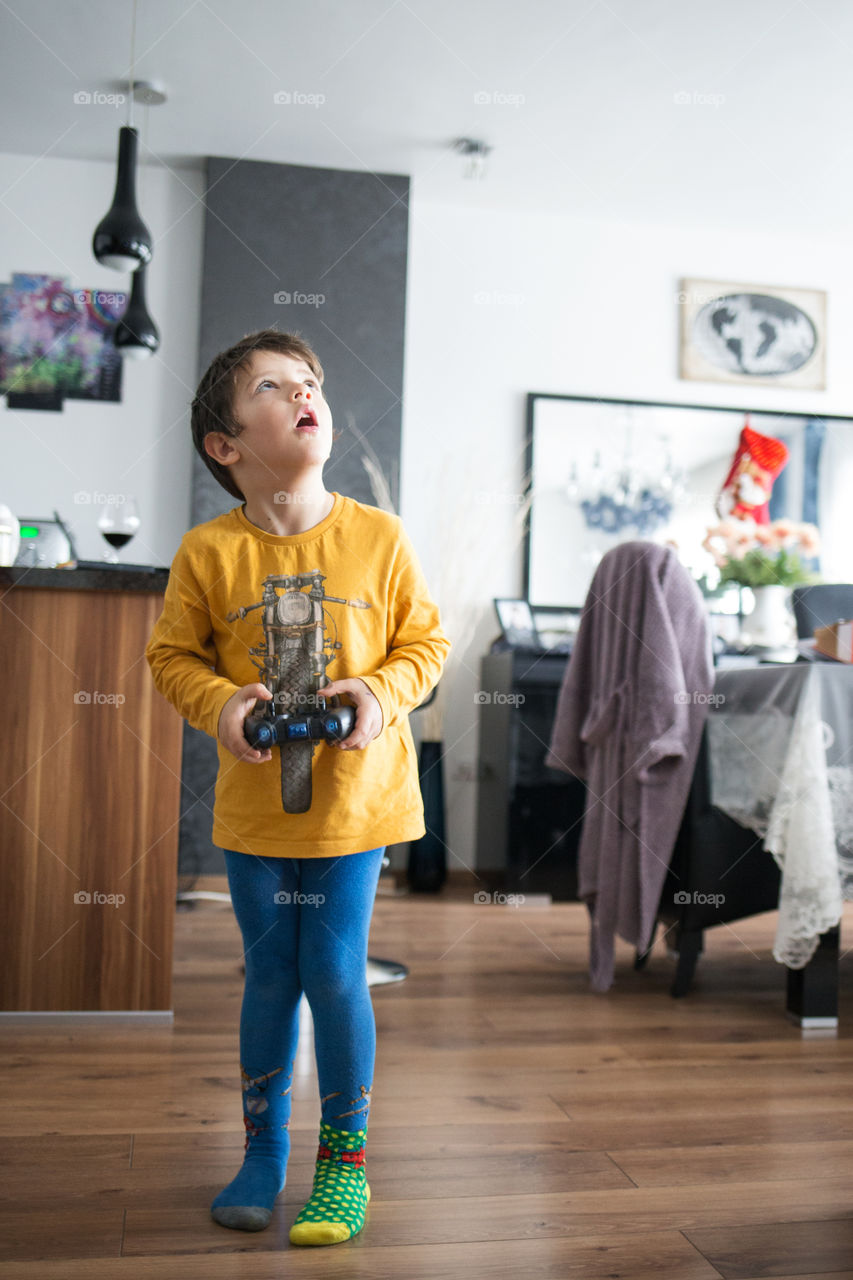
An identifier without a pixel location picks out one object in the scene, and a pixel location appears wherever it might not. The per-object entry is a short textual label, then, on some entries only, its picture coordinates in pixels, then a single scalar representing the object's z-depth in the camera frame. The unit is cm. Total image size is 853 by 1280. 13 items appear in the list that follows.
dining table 192
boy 114
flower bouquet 307
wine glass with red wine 242
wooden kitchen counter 184
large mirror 384
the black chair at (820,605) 275
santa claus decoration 353
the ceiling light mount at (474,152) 338
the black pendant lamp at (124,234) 245
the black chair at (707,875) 217
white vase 307
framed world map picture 398
